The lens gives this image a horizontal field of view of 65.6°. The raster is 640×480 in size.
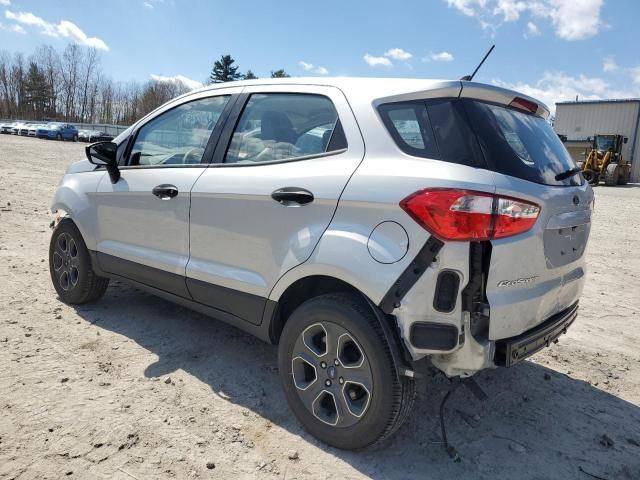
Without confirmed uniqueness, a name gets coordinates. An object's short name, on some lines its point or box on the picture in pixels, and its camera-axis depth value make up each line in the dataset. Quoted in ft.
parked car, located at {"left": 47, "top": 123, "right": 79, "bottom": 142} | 142.82
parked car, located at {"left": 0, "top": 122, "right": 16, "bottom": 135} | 156.56
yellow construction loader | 91.56
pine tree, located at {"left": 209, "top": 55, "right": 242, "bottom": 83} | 229.86
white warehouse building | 116.88
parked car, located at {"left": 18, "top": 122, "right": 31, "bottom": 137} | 150.22
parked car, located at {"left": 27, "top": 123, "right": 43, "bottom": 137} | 145.38
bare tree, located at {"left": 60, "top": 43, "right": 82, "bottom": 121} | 274.57
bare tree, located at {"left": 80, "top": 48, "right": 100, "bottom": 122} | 280.18
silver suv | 7.29
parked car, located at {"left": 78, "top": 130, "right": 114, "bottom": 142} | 147.32
